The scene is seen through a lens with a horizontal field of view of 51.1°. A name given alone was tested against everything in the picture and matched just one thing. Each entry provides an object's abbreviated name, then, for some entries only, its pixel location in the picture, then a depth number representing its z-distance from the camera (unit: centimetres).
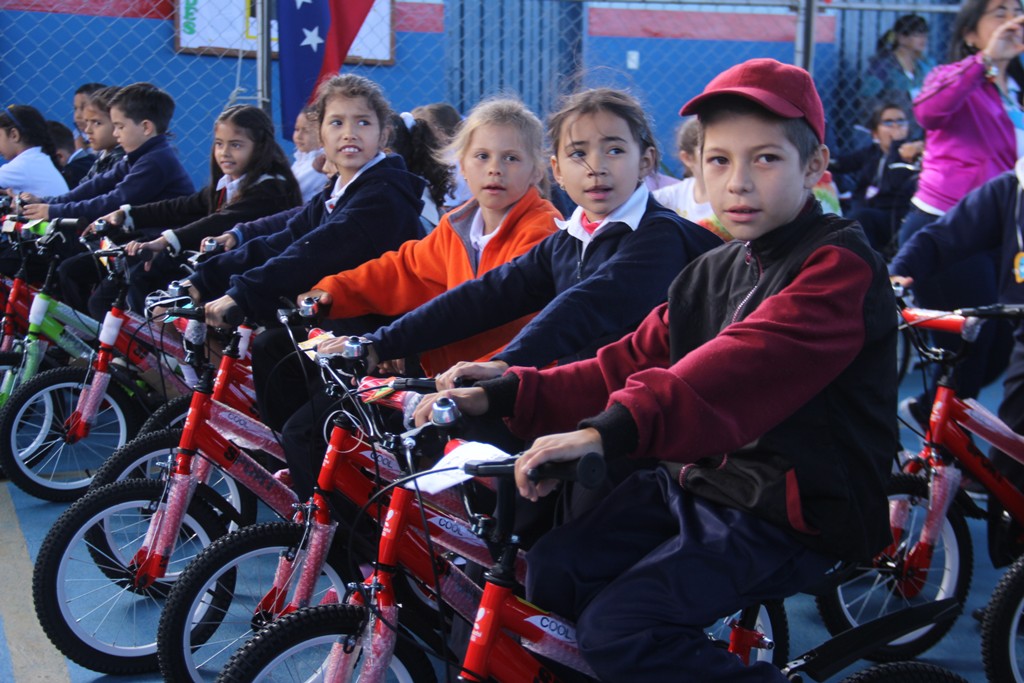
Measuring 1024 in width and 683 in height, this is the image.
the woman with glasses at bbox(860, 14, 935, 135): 735
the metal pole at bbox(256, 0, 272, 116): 479
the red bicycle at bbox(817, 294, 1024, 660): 299
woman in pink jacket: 431
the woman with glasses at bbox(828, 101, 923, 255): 698
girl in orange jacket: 307
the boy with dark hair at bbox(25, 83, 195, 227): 536
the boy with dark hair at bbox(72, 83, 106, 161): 698
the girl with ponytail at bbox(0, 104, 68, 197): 620
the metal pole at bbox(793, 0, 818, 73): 527
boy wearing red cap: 172
